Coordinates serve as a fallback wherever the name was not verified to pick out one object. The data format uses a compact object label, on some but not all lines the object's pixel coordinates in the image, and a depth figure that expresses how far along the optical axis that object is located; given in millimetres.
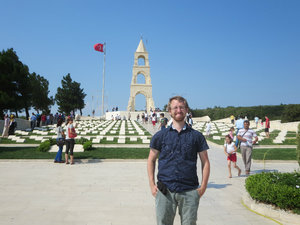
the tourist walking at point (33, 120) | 24516
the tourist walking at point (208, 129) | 18812
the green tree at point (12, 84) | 31200
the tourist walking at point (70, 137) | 9594
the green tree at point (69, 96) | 67250
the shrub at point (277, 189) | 4430
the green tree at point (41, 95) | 47644
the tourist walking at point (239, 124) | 13250
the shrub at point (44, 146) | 12135
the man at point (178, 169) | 2674
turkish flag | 46000
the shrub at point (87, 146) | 12459
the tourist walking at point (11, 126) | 19334
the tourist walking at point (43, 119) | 31172
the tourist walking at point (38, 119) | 28238
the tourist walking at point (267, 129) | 19219
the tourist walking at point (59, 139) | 9788
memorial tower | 64375
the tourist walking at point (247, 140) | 7723
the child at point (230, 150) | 7805
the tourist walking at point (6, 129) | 18656
